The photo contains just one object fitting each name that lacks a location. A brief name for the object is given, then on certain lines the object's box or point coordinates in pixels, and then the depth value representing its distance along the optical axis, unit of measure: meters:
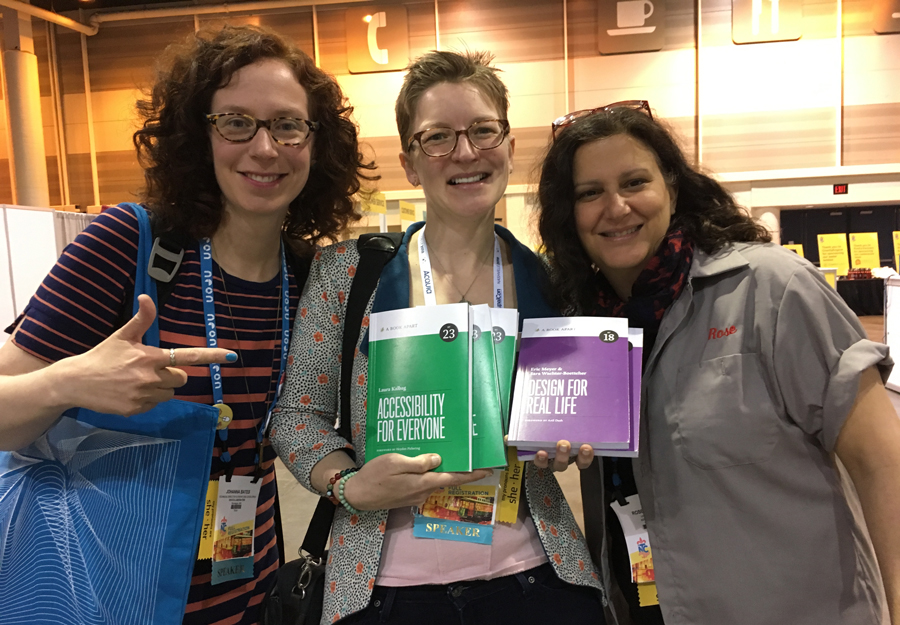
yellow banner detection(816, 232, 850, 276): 7.41
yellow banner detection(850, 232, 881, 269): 7.35
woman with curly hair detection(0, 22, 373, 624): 1.41
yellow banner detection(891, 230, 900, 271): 7.27
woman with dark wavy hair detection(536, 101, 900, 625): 1.29
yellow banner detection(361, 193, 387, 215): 5.75
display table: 6.98
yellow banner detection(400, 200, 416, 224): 6.40
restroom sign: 7.41
